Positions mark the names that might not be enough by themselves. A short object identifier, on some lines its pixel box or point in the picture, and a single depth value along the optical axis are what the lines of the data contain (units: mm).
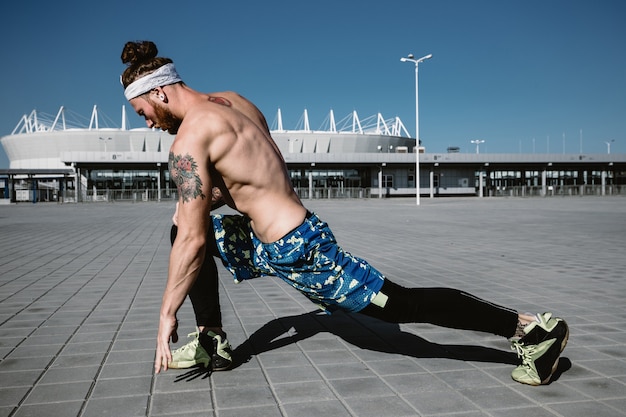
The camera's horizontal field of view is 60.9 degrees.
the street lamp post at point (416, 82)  34219
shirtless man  2396
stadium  45338
